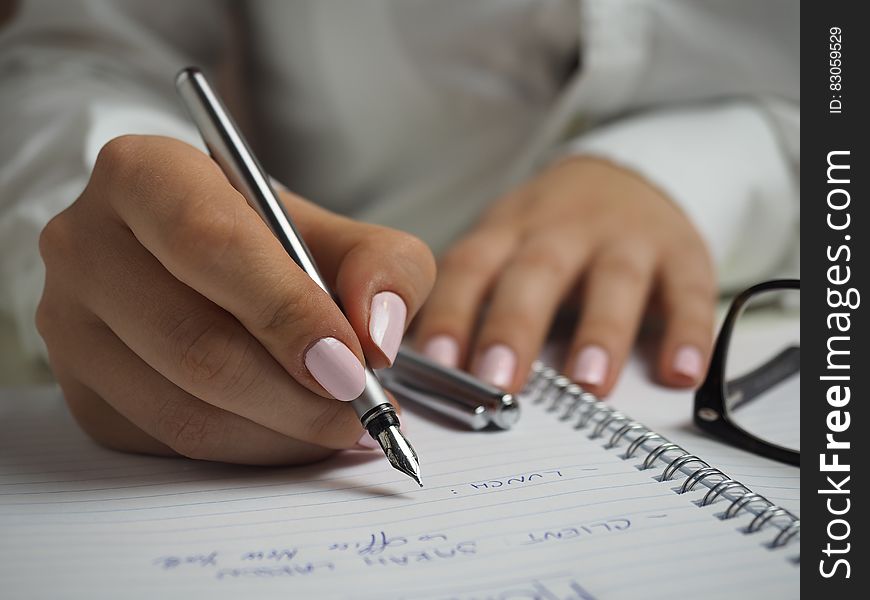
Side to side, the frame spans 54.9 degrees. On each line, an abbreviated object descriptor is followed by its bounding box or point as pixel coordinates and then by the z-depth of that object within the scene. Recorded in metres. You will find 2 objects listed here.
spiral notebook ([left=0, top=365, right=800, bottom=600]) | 0.24
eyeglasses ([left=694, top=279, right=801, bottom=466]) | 0.36
